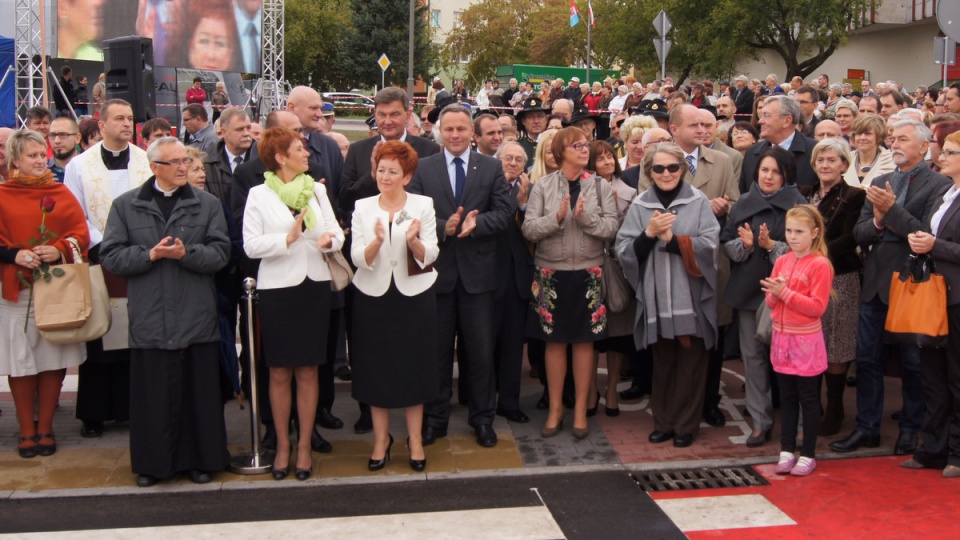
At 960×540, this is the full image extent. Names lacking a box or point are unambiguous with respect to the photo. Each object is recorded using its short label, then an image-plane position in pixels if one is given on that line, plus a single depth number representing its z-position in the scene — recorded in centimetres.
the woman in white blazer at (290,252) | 563
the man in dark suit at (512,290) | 670
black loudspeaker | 1136
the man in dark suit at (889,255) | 585
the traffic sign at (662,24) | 1881
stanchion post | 591
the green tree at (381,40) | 4619
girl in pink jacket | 570
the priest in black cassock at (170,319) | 563
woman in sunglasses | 622
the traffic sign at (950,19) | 864
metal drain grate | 570
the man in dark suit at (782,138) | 738
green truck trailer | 4484
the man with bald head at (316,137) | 718
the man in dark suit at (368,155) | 670
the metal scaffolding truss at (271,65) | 2744
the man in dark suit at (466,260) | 629
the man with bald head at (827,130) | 779
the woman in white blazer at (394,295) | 570
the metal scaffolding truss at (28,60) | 2019
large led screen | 2636
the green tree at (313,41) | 5634
